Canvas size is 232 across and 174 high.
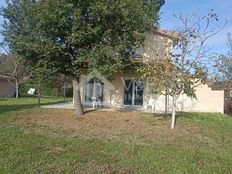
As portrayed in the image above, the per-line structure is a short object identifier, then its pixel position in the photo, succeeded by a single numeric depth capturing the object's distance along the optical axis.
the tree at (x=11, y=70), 20.78
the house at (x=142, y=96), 11.45
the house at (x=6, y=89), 22.04
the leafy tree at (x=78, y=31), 7.59
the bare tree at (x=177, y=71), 6.71
